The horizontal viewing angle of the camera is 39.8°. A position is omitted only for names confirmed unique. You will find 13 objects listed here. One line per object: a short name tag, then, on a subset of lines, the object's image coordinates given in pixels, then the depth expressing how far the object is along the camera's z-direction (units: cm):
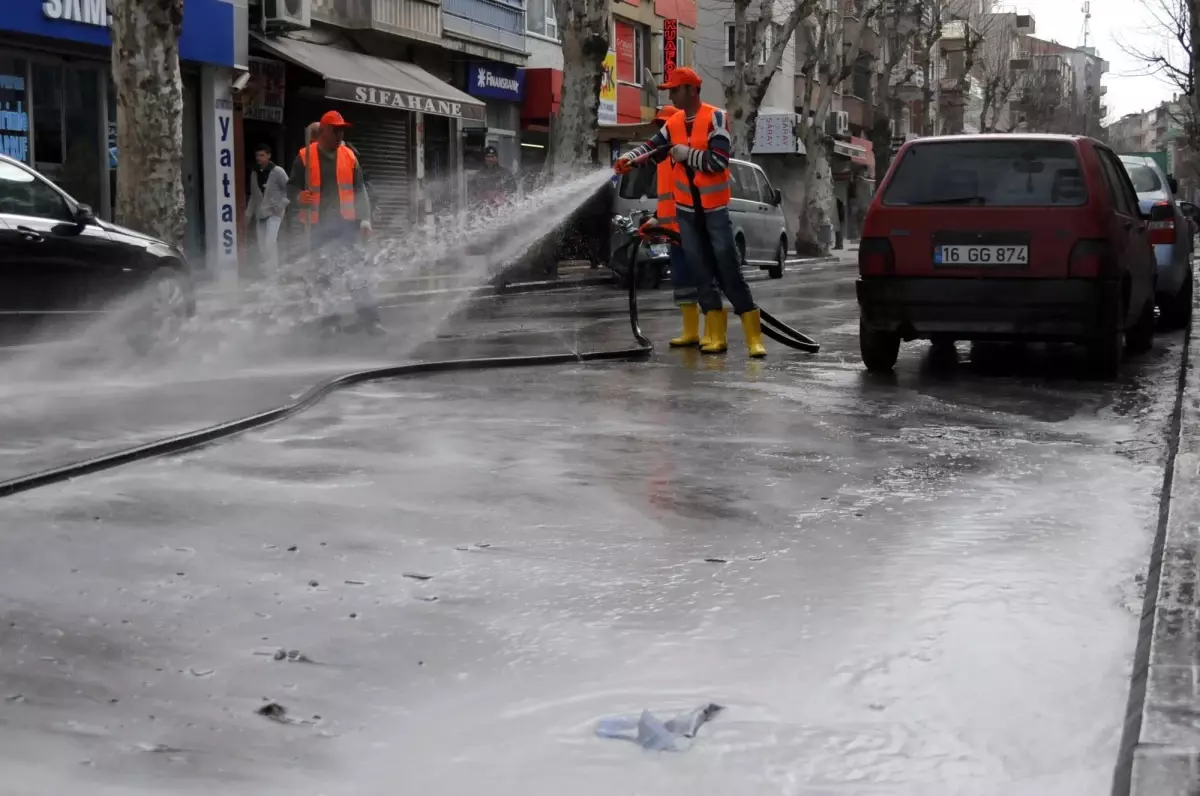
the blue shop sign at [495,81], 3425
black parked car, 1073
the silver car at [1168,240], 1495
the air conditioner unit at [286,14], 2553
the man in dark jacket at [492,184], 2450
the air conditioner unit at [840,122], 5884
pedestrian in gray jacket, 2167
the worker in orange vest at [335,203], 1300
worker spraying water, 1117
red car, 1012
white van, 2375
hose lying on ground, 623
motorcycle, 2292
